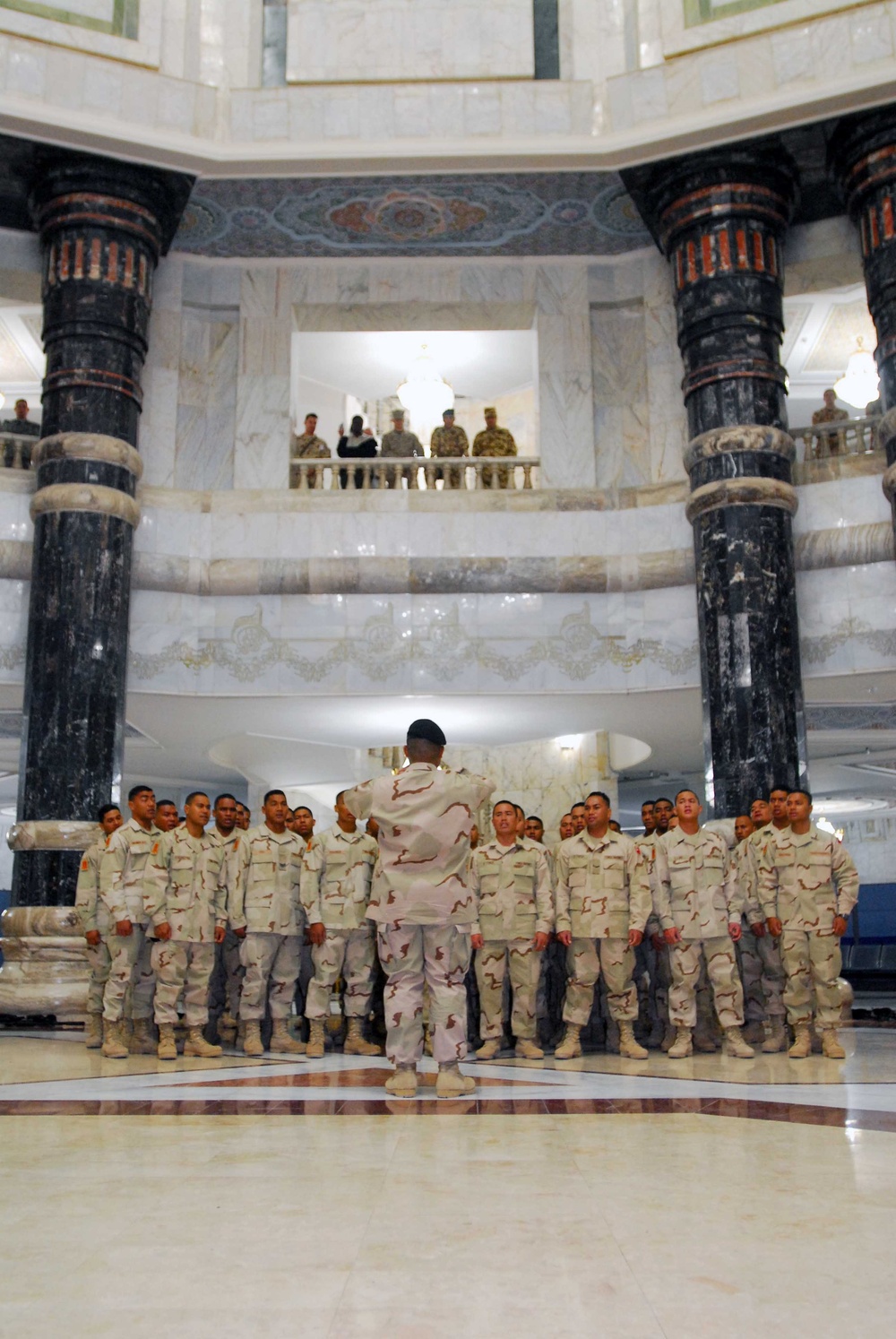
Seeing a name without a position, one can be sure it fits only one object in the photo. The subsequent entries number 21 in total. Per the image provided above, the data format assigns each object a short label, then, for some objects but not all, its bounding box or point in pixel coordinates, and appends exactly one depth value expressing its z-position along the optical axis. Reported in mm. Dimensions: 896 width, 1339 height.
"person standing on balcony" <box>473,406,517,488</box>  12422
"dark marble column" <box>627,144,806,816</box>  10297
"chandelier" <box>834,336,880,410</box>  14203
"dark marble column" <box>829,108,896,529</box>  10477
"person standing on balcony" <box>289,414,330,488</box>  12531
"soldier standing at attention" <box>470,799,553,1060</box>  7109
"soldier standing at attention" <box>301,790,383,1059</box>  7238
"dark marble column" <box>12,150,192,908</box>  10188
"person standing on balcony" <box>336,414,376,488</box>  12664
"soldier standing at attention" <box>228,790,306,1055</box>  7367
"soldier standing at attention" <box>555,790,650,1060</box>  7051
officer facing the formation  5277
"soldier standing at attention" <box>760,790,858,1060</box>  7141
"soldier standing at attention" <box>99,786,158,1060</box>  7211
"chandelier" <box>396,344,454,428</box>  14211
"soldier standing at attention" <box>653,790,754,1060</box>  7176
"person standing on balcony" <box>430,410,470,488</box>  12250
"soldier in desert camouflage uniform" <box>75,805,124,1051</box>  7586
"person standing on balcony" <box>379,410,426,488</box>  12539
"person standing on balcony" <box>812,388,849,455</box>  11469
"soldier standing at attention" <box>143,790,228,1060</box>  7242
